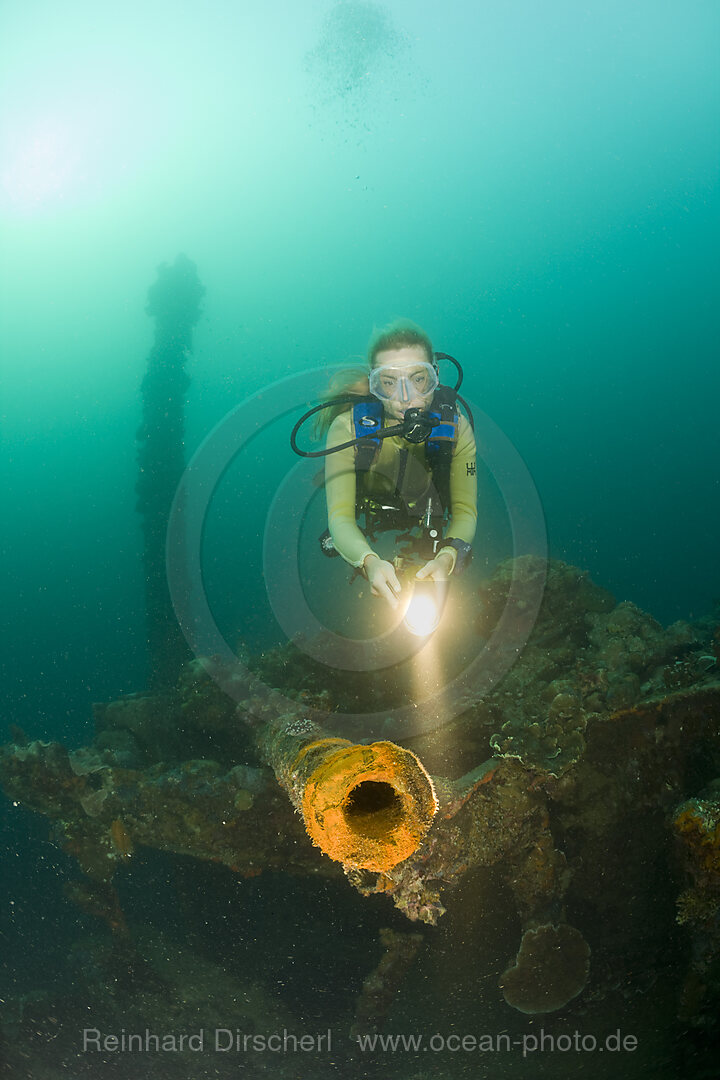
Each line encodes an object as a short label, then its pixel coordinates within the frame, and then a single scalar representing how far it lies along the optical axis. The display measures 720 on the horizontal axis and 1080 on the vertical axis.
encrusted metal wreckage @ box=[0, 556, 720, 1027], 2.24
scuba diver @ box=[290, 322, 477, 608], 4.06
